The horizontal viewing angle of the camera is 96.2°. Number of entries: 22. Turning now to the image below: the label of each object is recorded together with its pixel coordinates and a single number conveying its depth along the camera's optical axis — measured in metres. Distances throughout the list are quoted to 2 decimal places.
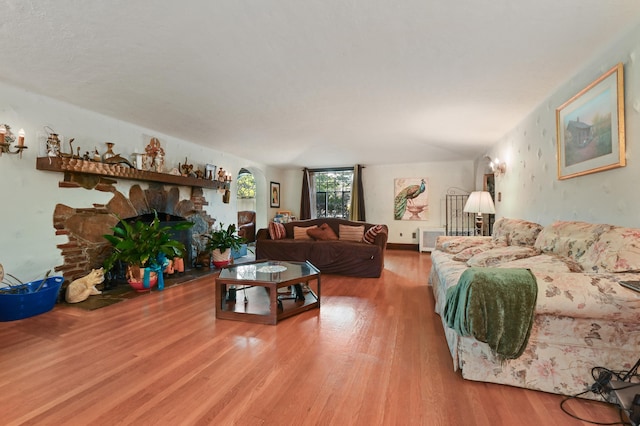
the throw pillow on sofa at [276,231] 5.33
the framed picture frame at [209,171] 5.13
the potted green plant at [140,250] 3.42
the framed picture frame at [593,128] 1.93
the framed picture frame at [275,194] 7.46
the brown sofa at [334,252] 4.34
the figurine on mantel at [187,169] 4.65
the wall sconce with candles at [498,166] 4.39
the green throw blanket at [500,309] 1.53
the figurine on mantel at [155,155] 4.10
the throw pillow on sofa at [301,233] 5.38
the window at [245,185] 10.55
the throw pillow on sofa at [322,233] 5.13
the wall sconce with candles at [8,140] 2.55
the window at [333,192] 7.83
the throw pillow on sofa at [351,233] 5.09
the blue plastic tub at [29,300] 2.58
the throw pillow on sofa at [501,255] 2.32
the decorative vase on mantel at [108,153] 3.52
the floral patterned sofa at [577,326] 1.42
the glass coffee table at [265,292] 2.62
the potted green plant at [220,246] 4.97
